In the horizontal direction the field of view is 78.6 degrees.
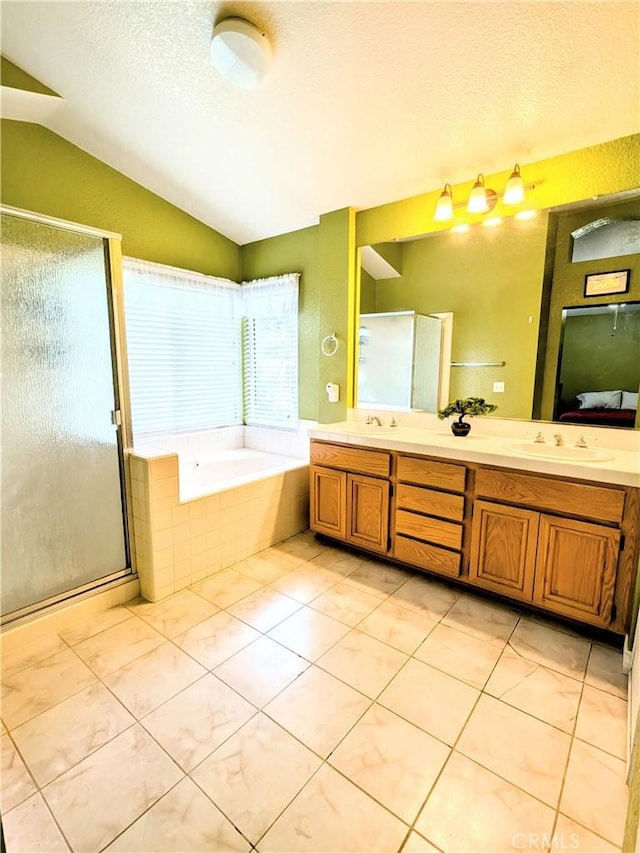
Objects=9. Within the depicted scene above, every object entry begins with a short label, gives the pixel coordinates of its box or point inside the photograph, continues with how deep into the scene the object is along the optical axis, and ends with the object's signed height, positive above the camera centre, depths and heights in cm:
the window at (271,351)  344 +22
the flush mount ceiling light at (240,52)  165 +141
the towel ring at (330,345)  309 +25
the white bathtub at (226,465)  332 -80
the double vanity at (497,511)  175 -71
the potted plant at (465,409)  245 -19
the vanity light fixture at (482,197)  213 +104
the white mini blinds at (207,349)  304 +22
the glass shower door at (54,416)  175 -21
